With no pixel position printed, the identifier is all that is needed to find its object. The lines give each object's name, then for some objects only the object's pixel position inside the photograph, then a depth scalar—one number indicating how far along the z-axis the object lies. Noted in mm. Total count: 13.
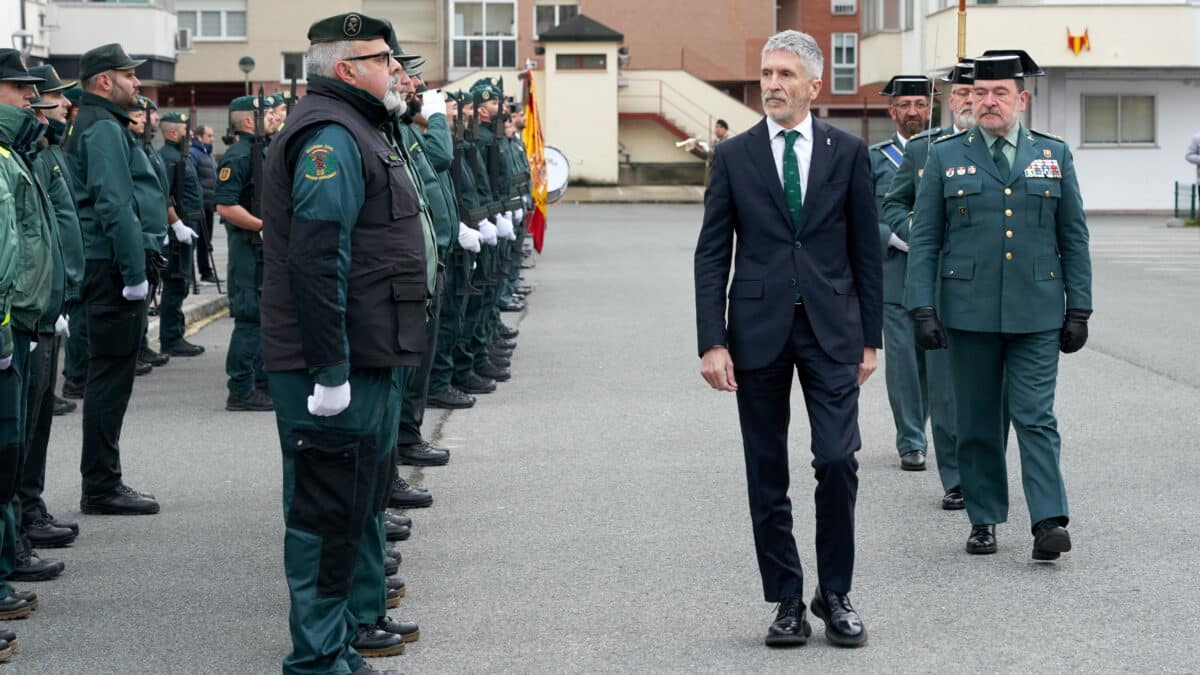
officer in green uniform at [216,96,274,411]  11992
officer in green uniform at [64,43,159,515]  8562
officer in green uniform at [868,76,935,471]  9430
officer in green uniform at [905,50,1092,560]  7391
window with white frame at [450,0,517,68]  61312
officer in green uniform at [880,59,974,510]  8469
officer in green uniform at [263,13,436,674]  5254
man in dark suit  6141
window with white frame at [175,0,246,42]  61844
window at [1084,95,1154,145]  43750
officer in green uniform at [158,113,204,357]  15367
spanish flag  22875
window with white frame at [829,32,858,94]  64438
